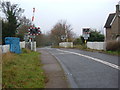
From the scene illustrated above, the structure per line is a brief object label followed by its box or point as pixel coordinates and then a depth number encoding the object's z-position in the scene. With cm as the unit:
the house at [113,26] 3897
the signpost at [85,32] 3232
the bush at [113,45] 2249
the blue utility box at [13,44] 2034
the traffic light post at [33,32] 2948
